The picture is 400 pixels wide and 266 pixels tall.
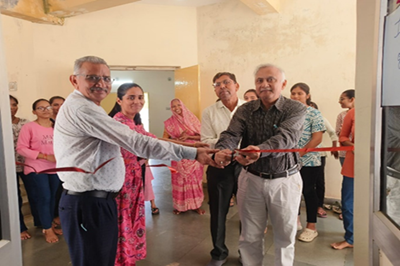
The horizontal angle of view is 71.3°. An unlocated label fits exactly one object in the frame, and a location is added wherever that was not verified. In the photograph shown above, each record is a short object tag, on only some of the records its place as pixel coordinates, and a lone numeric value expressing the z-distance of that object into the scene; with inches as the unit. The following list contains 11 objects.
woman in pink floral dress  85.3
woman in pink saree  150.6
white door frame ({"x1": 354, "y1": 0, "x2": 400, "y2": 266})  35.3
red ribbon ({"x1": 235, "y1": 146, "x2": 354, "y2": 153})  62.2
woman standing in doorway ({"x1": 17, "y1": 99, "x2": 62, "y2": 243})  122.3
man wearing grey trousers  74.5
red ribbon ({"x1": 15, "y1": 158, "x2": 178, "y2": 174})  60.9
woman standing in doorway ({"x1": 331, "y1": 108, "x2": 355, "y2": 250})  104.4
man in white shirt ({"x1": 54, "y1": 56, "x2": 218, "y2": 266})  60.9
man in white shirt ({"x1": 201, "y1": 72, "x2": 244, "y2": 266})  95.7
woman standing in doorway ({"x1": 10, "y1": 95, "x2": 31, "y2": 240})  125.8
